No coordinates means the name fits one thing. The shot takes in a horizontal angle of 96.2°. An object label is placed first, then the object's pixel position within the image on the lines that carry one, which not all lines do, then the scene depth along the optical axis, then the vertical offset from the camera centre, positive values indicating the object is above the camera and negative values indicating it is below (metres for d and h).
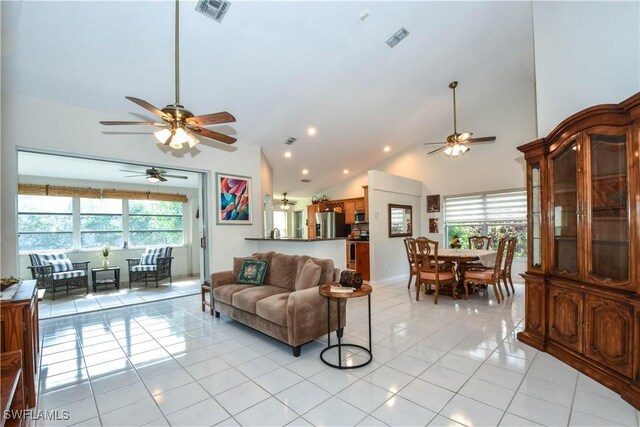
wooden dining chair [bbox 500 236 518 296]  4.75 -0.76
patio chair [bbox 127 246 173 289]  6.43 -1.02
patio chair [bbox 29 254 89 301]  5.32 -0.97
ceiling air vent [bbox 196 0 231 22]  2.96 +2.24
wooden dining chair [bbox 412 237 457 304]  4.63 -0.90
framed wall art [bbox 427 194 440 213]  7.50 +0.39
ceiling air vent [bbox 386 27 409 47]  3.88 +2.51
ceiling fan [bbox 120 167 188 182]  5.36 +0.94
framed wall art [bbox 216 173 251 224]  5.49 +0.42
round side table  2.59 -0.81
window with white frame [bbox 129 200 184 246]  7.29 -0.04
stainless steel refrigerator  8.62 -0.15
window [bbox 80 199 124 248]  6.65 -0.03
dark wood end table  5.98 -1.22
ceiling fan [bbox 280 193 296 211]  9.86 +0.58
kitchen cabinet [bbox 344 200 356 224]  8.80 +0.24
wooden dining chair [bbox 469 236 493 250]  6.27 -0.55
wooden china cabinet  2.17 -0.27
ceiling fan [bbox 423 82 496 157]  4.92 +1.30
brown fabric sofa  2.85 -0.90
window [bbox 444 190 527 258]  6.30 +0.02
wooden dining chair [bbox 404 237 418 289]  4.92 -0.73
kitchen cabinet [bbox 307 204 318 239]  9.71 -0.03
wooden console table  2.06 -0.81
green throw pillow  3.99 -0.73
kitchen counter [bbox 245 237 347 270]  4.70 -0.49
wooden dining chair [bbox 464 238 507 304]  4.58 -0.97
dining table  4.75 -0.70
